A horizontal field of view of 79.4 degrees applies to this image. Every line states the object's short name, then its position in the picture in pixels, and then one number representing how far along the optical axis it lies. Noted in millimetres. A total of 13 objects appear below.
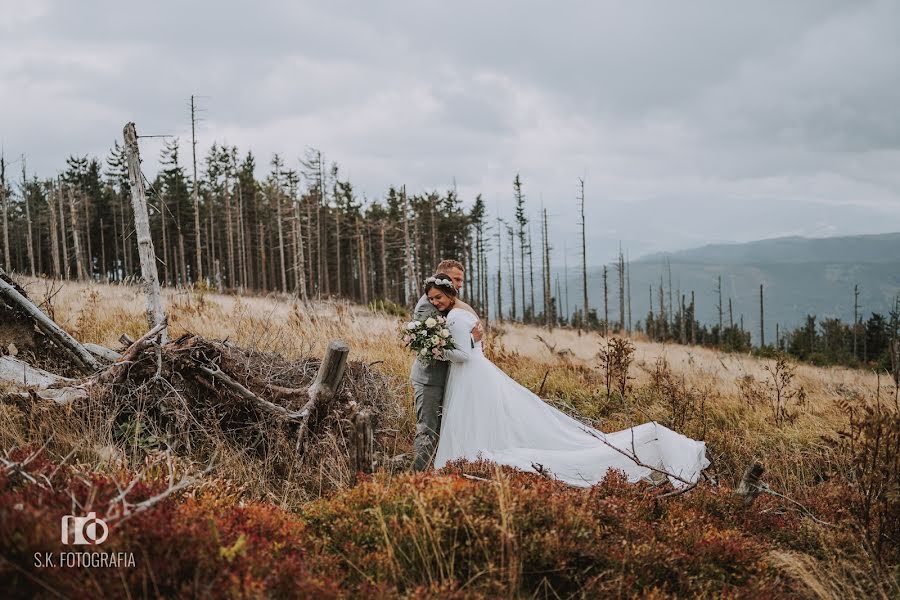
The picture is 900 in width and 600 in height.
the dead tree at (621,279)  46412
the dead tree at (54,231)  35812
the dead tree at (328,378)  5148
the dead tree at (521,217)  55350
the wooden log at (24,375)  4871
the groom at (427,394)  6014
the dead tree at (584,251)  41438
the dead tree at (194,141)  31488
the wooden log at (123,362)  5016
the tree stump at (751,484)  4207
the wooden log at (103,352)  6320
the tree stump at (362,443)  4164
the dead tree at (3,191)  33134
